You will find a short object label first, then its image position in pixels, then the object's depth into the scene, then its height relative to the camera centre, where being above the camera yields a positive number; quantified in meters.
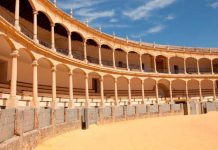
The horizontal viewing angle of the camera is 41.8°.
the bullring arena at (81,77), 13.57 +2.75
